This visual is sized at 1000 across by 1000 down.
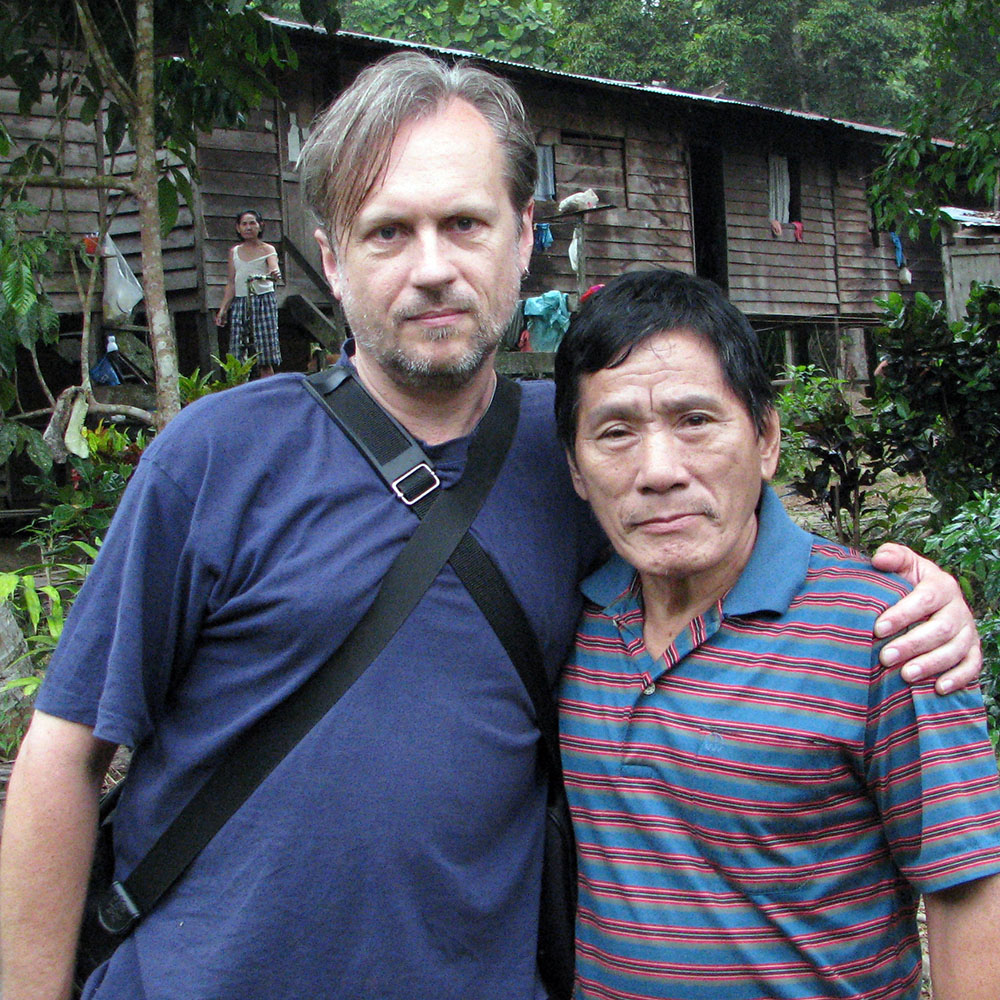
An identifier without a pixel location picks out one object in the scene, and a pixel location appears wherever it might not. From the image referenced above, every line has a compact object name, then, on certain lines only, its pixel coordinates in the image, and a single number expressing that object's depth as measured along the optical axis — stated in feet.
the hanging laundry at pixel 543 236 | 44.07
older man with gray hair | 5.44
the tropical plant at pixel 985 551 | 11.60
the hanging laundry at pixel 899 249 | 68.08
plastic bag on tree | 32.94
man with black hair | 4.99
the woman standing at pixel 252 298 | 34.45
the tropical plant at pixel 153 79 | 14.70
